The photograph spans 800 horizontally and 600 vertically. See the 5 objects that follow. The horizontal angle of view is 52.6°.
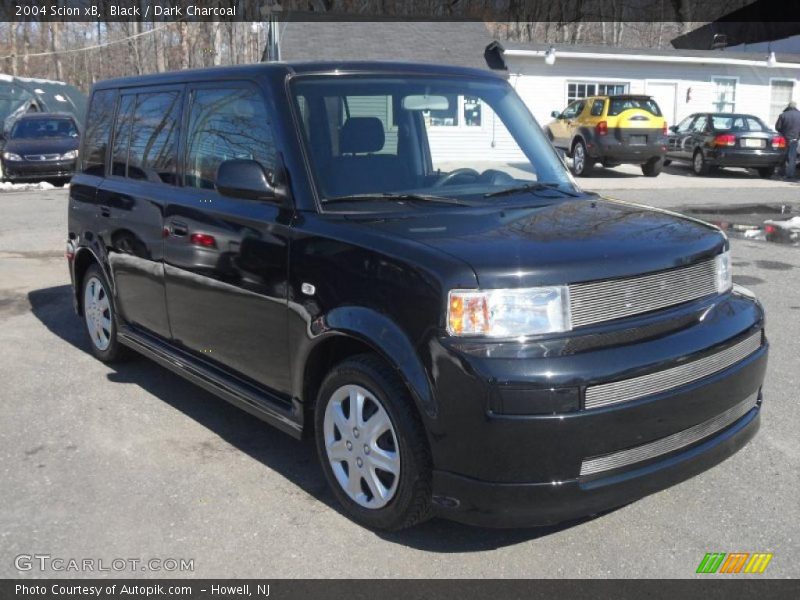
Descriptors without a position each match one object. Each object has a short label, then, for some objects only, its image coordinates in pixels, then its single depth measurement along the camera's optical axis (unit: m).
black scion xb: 2.99
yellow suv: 19.88
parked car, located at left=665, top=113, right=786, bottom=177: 20.42
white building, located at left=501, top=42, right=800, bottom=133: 26.56
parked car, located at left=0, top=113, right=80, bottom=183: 18.86
